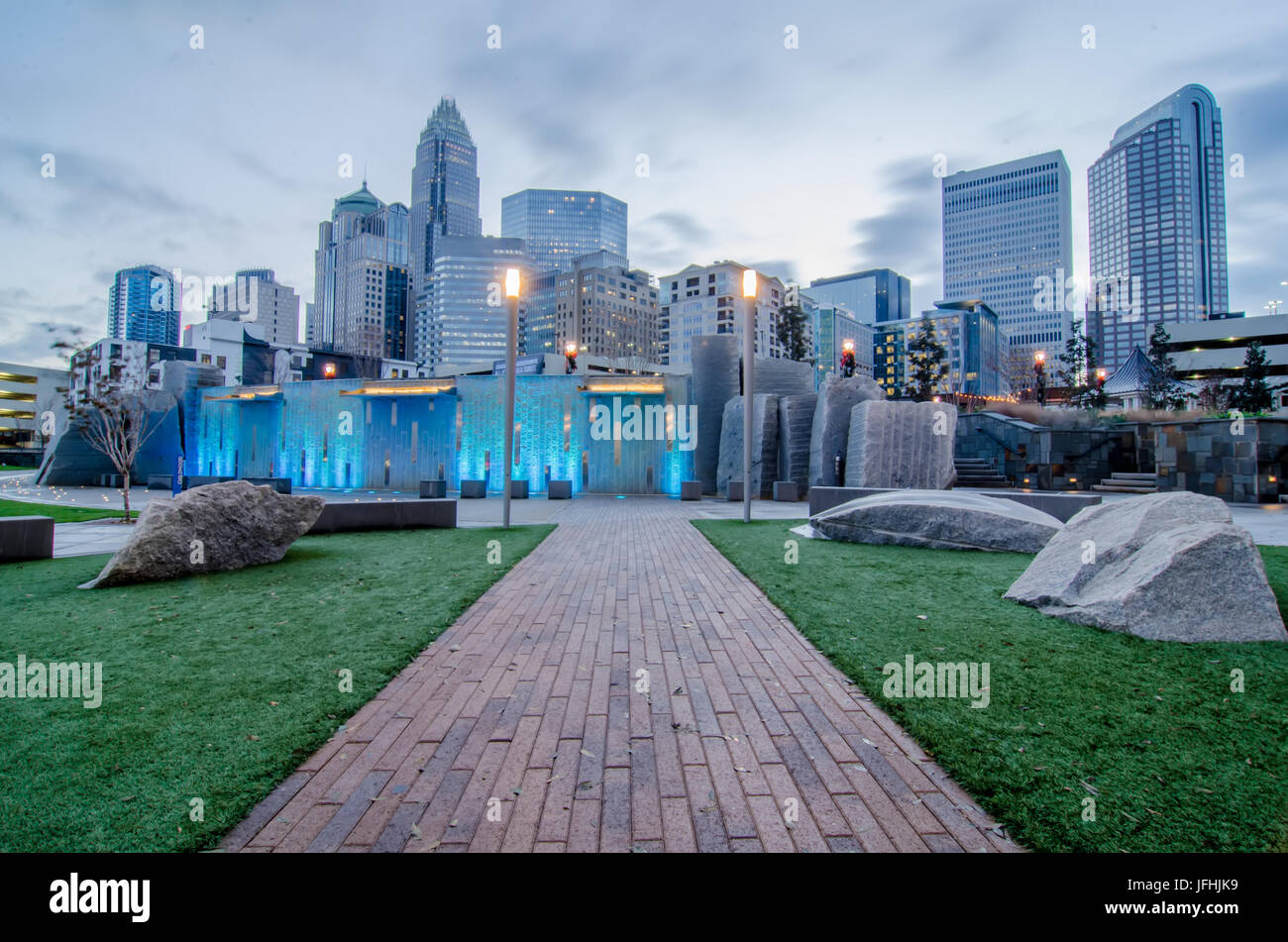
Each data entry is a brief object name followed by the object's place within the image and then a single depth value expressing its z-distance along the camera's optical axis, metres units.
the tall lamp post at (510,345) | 12.05
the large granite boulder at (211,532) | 6.69
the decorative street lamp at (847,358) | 28.30
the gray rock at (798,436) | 20.20
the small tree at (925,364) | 36.56
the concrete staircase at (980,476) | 22.08
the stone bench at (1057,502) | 11.26
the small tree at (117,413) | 13.79
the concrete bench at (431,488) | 20.55
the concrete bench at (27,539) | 8.26
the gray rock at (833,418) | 18.56
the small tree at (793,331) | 53.06
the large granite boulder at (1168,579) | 4.43
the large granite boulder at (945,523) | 8.81
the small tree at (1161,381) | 34.25
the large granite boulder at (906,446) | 16.44
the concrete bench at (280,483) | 21.66
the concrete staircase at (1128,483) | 18.81
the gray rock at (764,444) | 20.61
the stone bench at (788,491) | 19.67
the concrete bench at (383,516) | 11.52
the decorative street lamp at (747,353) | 12.96
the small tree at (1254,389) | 32.88
